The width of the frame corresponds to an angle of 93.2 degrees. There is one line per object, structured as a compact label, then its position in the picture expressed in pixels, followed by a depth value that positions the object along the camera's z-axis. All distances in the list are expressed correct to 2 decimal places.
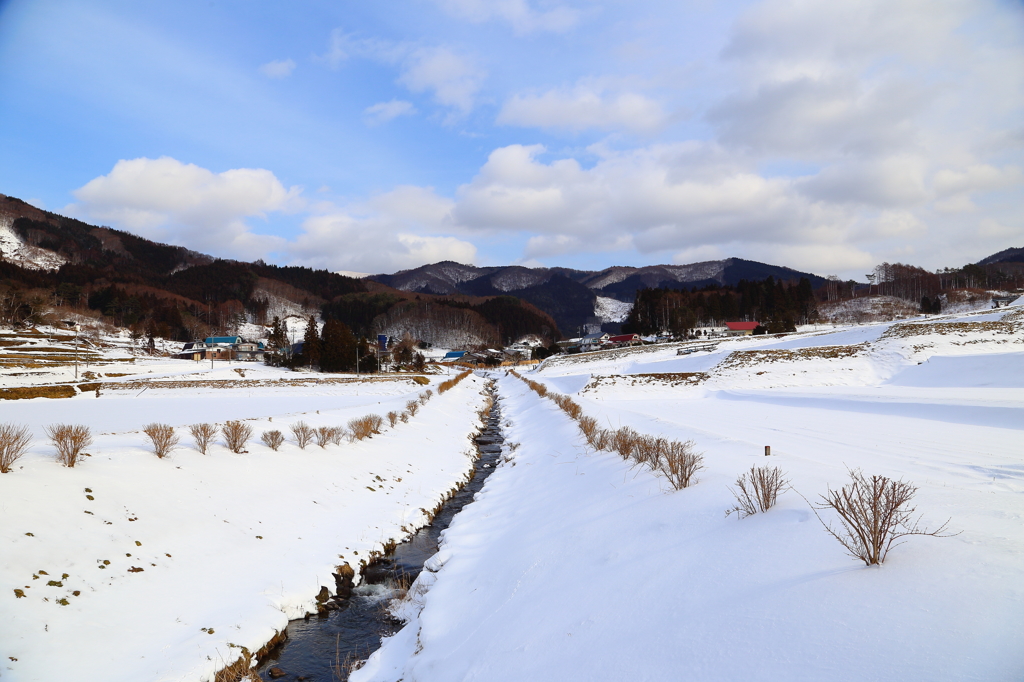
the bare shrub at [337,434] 15.34
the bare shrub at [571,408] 21.61
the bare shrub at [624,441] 11.83
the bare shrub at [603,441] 13.87
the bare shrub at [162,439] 10.40
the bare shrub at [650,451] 9.70
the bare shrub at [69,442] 8.61
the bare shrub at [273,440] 13.29
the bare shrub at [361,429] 16.88
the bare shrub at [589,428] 15.21
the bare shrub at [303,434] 14.12
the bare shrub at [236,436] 12.25
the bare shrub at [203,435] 11.59
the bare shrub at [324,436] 14.61
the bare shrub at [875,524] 4.09
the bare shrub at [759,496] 6.03
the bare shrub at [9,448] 7.69
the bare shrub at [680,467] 8.22
